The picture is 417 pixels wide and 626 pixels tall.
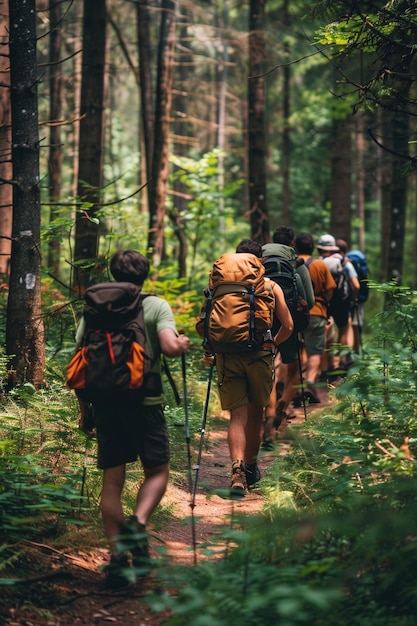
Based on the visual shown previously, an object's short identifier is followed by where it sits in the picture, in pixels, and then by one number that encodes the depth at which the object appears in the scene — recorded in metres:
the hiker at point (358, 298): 13.78
